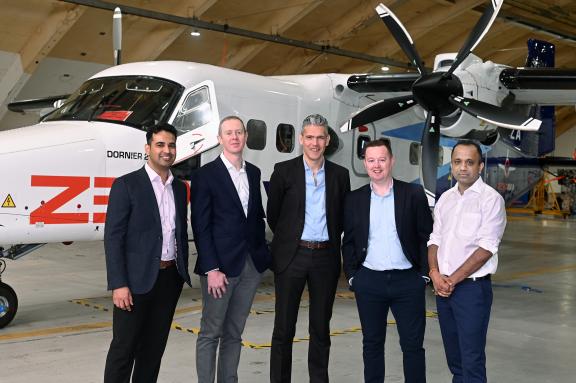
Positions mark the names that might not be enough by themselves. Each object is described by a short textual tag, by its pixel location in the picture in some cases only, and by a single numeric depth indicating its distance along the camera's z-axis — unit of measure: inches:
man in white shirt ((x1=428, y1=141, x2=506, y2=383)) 169.6
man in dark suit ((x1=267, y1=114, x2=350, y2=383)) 187.5
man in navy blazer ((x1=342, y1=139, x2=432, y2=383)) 177.9
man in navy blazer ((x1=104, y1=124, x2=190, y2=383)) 164.7
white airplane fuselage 272.1
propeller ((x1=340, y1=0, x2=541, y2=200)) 355.6
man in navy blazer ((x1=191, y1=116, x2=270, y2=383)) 182.4
